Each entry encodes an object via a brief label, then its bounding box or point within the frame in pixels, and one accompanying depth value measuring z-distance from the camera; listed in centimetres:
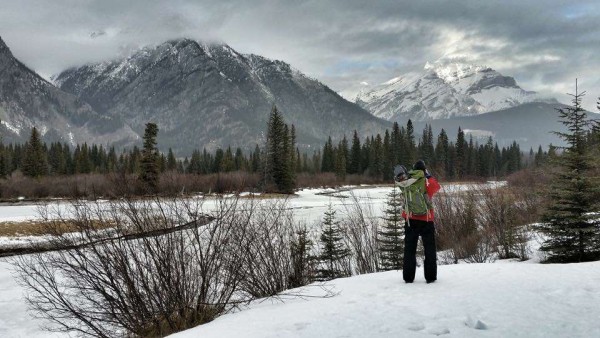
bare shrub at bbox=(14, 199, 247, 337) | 590
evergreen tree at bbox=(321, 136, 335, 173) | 10366
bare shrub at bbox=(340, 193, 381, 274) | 1376
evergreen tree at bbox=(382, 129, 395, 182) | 9938
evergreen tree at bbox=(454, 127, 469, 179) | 11758
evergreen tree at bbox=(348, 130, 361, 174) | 10475
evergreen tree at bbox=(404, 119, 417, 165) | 10244
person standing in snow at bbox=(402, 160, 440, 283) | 693
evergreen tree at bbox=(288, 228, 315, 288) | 848
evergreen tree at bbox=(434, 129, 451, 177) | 11875
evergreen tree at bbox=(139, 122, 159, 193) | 4697
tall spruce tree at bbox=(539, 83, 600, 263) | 1027
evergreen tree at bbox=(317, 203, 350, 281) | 1378
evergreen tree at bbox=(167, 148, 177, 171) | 10426
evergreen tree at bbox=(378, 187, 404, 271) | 1490
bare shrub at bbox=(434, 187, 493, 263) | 1539
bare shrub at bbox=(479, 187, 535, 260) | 1362
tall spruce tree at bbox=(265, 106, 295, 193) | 6384
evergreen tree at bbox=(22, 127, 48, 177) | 7556
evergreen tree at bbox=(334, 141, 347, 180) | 9622
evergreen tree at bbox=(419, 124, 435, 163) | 11580
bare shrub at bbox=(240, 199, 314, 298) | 754
